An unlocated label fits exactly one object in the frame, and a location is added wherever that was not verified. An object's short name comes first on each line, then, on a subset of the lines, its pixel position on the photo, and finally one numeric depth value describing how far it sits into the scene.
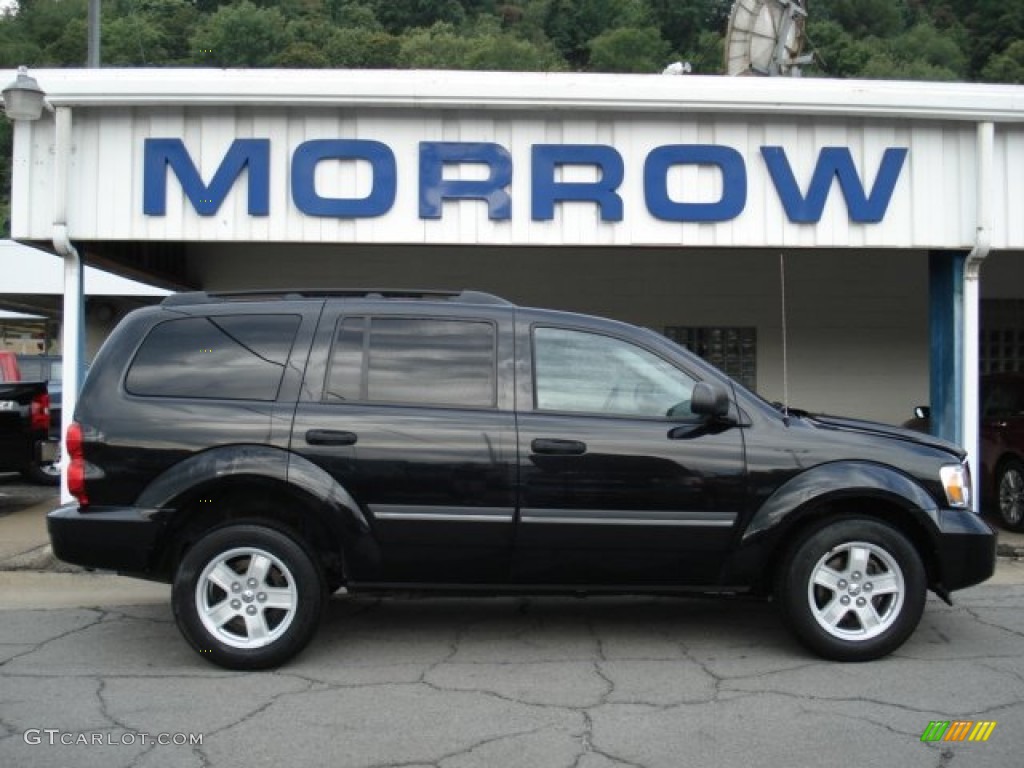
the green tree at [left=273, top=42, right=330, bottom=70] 53.12
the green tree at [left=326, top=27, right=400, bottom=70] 56.97
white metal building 8.23
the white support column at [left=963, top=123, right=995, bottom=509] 8.58
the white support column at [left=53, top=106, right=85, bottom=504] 8.08
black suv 4.96
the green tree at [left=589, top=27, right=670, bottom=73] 54.55
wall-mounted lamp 7.64
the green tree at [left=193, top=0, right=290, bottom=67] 53.62
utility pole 12.38
